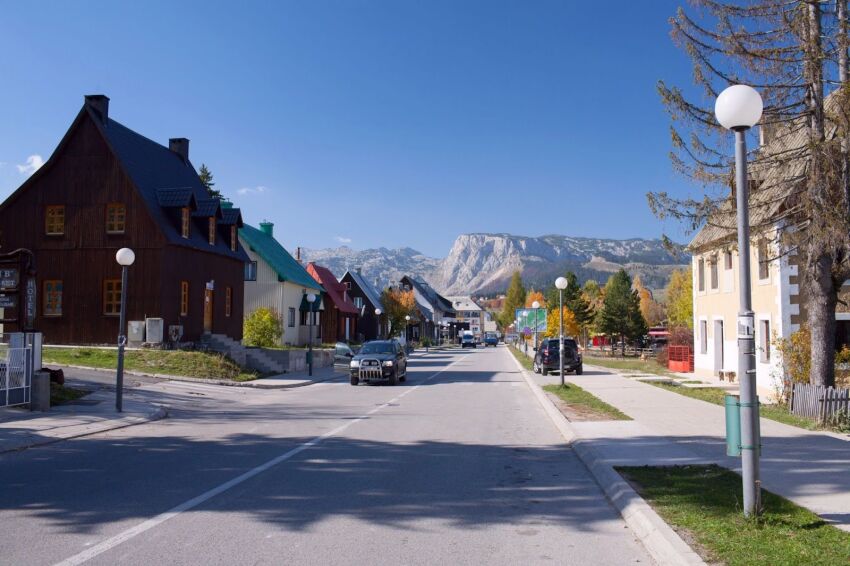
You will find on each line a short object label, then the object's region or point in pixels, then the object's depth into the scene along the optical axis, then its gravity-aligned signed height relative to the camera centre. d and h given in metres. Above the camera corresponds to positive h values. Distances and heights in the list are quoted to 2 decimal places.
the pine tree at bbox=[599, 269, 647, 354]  71.31 +0.60
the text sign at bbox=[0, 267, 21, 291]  16.09 +0.99
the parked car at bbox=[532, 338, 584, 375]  34.03 -1.76
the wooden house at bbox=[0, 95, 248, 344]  28.28 +3.71
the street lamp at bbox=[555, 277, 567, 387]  23.77 +1.31
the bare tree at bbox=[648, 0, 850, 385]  13.86 +3.78
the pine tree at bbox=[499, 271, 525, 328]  159.25 +6.08
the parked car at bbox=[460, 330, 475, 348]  105.00 -2.74
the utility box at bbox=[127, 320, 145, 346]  27.59 -0.42
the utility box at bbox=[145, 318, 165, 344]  27.39 -0.37
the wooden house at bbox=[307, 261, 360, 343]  55.22 +0.94
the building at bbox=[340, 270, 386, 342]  74.75 +2.13
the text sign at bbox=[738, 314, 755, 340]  6.53 -0.02
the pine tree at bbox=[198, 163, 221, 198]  59.86 +12.58
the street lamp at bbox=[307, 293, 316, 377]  30.45 -1.72
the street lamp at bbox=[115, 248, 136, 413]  15.82 -0.30
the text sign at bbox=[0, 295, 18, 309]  15.91 +0.42
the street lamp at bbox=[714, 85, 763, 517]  6.39 +0.25
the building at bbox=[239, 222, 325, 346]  43.81 +2.32
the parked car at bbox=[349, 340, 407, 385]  25.80 -1.62
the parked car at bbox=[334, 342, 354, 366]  41.84 -1.99
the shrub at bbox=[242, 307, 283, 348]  36.56 -0.47
